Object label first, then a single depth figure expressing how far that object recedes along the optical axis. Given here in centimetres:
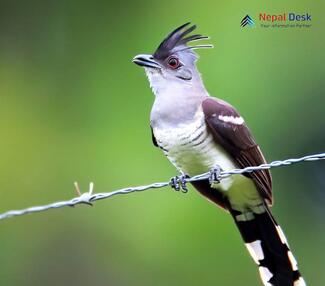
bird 871
